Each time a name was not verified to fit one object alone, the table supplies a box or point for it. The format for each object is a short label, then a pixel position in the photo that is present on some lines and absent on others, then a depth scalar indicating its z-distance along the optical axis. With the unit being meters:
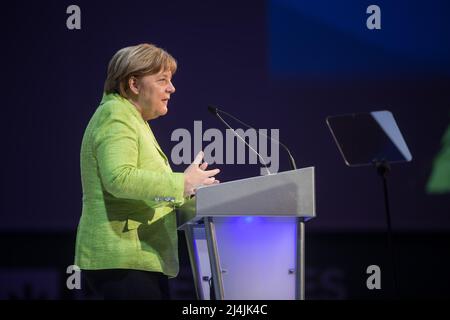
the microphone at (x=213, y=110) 5.62
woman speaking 4.79
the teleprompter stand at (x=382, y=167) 5.65
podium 4.58
